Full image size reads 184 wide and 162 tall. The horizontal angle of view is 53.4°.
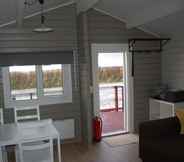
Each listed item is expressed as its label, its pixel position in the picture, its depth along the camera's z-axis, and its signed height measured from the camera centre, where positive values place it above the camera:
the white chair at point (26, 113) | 3.51 -0.75
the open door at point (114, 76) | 3.79 -0.08
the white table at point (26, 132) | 2.16 -0.75
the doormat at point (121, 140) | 3.60 -1.39
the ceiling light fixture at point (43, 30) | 2.44 +0.59
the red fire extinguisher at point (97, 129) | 3.74 -1.16
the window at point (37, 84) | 3.54 -0.22
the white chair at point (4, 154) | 2.58 -1.15
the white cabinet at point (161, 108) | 3.37 -0.75
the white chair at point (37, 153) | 1.98 -0.87
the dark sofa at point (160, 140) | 2.40 -0.98
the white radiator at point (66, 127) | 3.66 -1.10
